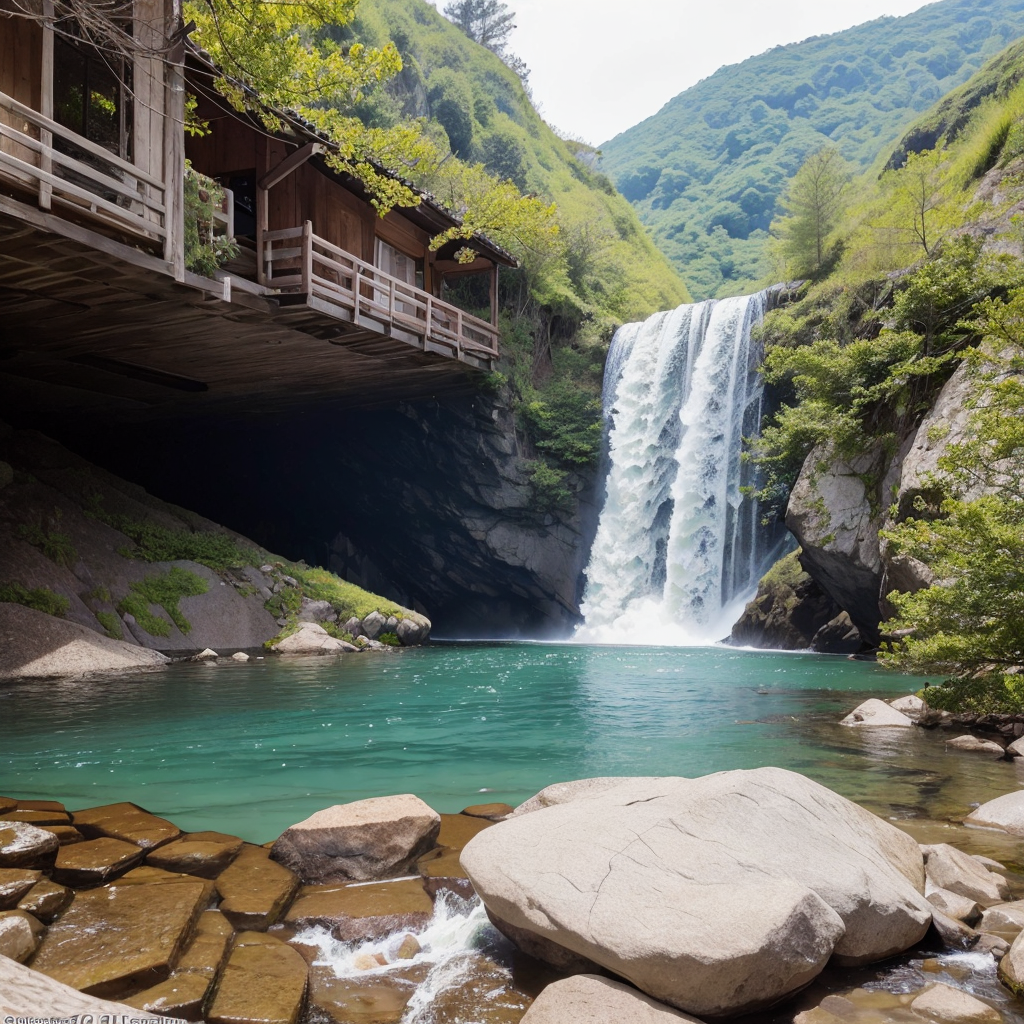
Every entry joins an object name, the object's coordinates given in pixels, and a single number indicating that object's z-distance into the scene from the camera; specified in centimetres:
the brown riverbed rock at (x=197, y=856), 485
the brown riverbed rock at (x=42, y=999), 228
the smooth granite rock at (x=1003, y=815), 581
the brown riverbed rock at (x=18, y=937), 357
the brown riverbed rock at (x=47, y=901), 401
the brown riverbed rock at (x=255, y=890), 424
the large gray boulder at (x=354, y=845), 490
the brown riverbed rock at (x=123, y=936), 348
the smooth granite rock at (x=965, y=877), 456
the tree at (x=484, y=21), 6556
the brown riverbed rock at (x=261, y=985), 338
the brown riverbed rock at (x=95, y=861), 454
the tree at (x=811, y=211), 2833
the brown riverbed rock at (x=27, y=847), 455
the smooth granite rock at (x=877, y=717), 1002
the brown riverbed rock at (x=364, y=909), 422
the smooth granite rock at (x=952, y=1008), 338
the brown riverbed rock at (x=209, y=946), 367
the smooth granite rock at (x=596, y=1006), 326
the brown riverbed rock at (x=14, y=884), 403
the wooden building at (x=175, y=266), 1087
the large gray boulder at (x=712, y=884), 336
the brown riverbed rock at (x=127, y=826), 523
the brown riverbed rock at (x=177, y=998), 334
